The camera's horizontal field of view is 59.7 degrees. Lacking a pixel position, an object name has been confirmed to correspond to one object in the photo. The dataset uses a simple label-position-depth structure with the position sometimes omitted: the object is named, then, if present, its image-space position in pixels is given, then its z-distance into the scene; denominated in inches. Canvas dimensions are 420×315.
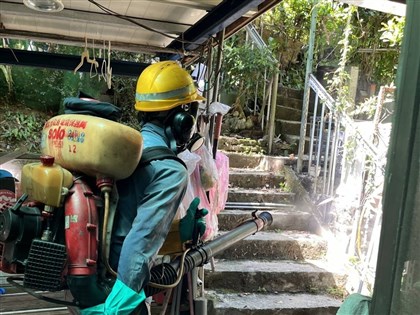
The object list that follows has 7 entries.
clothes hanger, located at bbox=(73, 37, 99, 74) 130.1
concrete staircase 137.7
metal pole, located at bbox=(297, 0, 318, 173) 213.9
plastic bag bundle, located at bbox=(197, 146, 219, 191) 105.7
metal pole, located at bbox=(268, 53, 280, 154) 244.1
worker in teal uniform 54.9
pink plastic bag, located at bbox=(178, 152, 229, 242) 103.7
